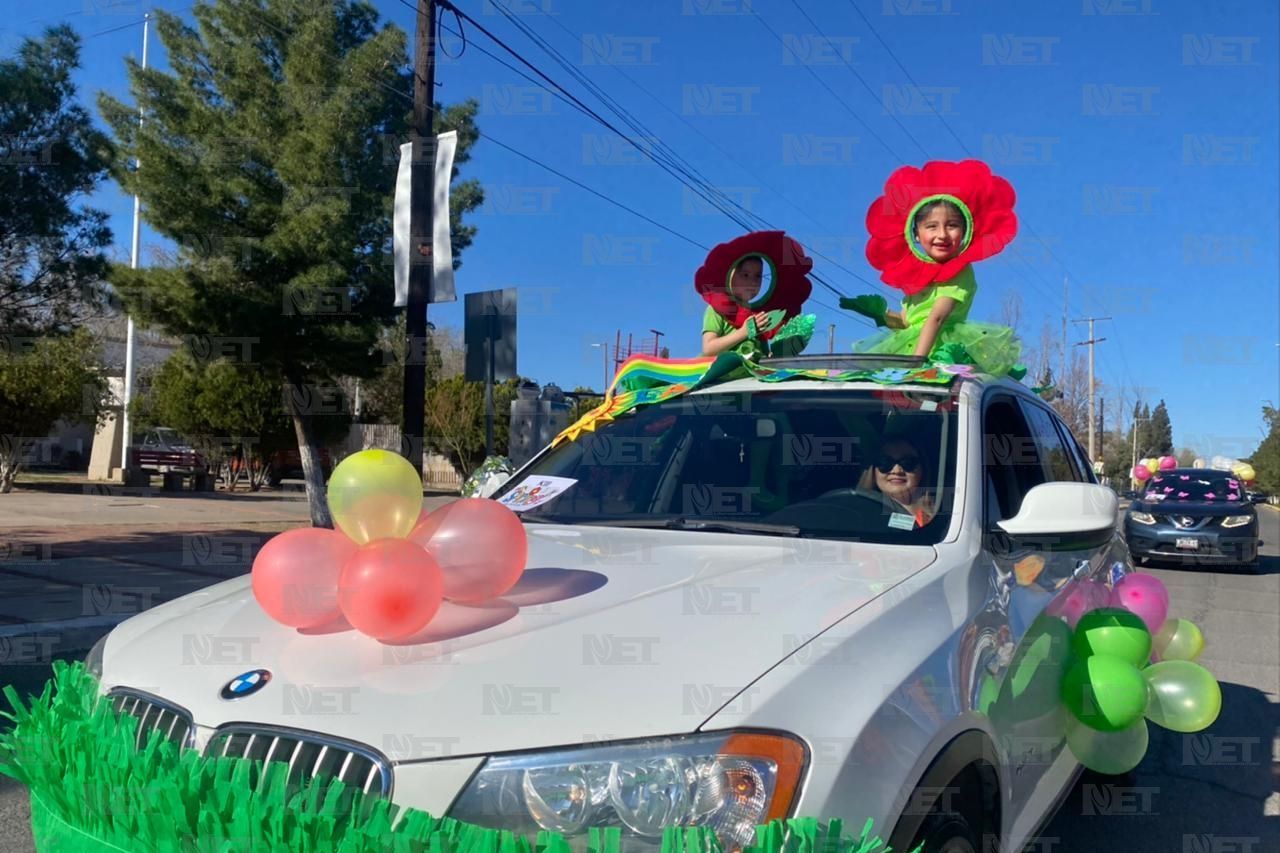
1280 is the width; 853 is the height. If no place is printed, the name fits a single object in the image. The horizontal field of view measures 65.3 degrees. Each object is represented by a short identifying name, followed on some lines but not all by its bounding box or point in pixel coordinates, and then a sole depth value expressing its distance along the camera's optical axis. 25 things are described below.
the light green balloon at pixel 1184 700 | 3.51
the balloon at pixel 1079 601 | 3.21
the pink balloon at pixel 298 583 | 2.28
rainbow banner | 3.44
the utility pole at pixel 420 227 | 9.71
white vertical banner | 9.37
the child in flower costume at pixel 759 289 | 4.77
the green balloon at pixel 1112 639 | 3.27
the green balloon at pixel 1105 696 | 3.07
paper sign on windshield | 3.46
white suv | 1.73
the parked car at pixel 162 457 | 26.32
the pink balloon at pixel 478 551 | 2.33
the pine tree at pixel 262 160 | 13.88
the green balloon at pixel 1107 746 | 3.16
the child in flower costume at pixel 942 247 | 4.27
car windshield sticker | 2.79
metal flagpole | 27.25
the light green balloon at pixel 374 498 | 2.50
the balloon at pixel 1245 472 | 22.00
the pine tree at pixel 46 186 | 9.76
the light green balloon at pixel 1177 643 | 4.44
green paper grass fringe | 1.60
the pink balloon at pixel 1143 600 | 4.21
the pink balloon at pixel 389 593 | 2.11
